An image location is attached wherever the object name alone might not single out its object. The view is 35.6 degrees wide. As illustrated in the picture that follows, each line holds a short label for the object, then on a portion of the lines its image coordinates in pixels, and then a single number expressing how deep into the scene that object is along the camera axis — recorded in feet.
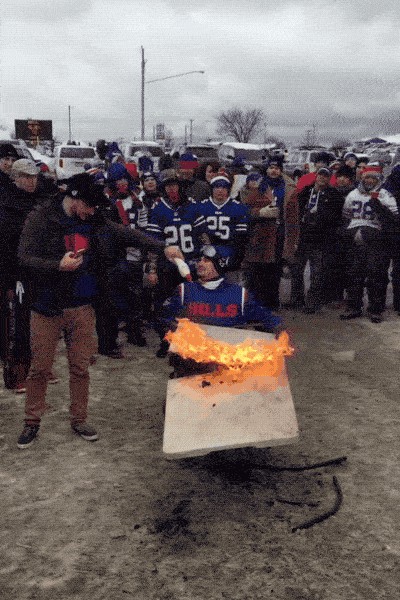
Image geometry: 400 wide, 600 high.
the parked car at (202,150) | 85.35
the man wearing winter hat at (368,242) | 29.55
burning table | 12.26
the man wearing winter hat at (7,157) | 24.39
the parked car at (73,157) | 88.43
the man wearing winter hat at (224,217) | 24.89
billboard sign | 127.95
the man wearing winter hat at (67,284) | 15.90
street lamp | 137.08
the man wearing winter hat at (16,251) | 20.22
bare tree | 309.42
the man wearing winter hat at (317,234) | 30.91
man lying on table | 17.48
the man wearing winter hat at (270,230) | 29.48
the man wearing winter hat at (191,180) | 29.27
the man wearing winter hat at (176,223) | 24.09
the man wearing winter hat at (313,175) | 33.24
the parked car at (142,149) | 92.84
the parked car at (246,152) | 99.35
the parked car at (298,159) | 98.27
